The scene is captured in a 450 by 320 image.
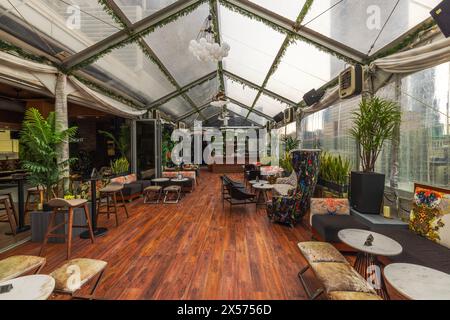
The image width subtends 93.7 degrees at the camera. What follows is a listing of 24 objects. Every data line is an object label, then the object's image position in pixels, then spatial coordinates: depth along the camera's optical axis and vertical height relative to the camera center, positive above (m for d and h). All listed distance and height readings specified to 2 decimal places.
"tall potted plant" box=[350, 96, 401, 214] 2.95 +0.23
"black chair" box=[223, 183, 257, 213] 4.74 -0.83
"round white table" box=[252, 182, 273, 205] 4.93 -0.72
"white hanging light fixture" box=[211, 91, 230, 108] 6.49 +1.81
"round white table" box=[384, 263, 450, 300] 1.24 -0.81
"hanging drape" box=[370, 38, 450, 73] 2.17 +1.14
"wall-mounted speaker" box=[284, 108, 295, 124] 7.24 +1.47
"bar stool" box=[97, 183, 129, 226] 3.91 -0.60
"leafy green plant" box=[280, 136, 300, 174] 6.44 +0.28
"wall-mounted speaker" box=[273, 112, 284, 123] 8.55 +1.67
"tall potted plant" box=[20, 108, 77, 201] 3.17 +0.16
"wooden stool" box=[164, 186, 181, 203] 5.58 -0.84
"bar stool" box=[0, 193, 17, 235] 3.30 -0.76
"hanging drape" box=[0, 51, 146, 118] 2.83 +1.30
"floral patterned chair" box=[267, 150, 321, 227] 3.65 -0.62
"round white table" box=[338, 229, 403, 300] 1.79 -0.78
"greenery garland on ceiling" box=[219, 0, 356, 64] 3.97 +2.58
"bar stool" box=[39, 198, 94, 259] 2.65 -0.60
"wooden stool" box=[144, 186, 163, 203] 5.56 -1.09
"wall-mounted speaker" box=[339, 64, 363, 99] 3.49 +1.28
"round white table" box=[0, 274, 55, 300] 1.21 -0.79
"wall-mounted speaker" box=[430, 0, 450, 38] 2.10 +1.42
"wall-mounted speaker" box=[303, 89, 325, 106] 5.14 +1.49
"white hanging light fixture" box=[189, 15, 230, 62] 3.80 +1.96
